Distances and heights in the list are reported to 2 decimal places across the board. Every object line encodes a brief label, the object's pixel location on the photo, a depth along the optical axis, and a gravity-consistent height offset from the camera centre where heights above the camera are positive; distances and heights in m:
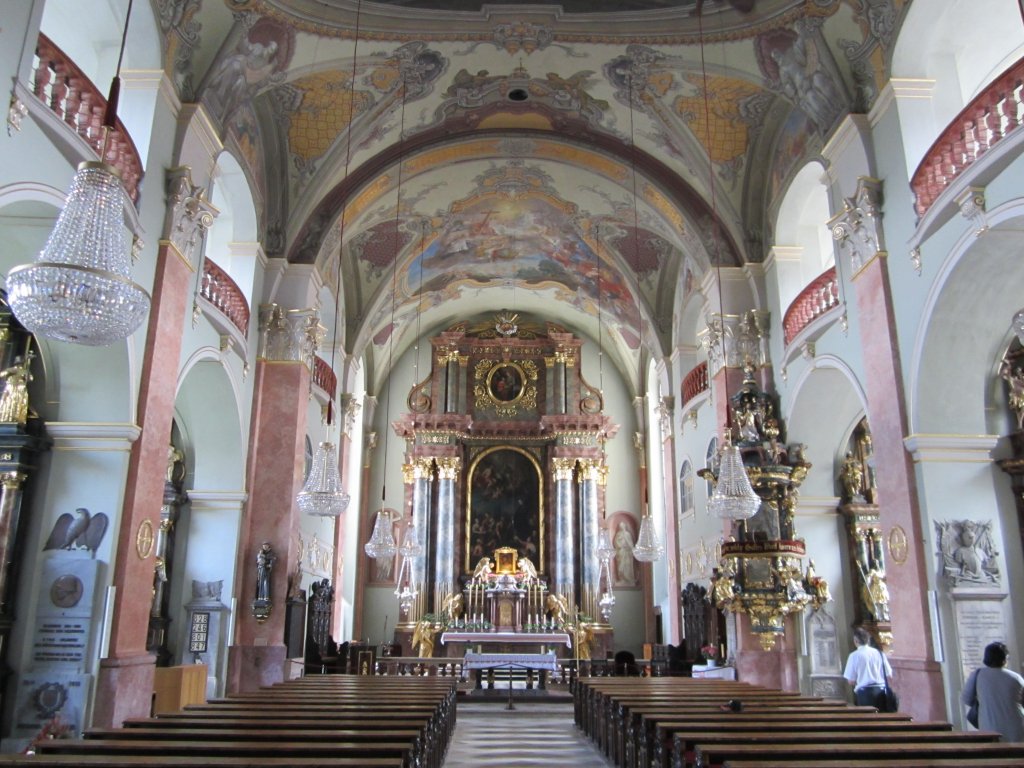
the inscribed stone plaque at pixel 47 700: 7.49 -0.58
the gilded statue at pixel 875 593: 11.91 +0.56
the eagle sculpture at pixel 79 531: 8.05 +0.92
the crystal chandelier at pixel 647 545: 13.41 +1.34
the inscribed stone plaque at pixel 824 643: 11.56 -0.12
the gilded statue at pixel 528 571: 20.06 +1.41
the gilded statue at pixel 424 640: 19.17 -0.16
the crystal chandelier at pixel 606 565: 18.16 +1.57
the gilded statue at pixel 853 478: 12.42 +2.20
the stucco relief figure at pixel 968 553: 7.95 +0.74
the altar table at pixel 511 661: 13.62 -0.43
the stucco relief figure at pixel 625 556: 20.89 +1.84
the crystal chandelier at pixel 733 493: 8.73 +1.39
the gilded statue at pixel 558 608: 19.69 +0.56
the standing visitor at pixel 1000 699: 5.61 -0.41
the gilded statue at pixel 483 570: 20.05 +1.43
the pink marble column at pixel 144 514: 7.80 +1.11
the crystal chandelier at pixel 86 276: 4.57 +1.85
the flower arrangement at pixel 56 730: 7.21 -0.81
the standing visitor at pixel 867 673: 8.06 -0.36
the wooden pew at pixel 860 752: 4.01 -0.54
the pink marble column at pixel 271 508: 11.55 +1.70
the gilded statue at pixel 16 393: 8.38 +2.28
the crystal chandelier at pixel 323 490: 8.90 +1.44
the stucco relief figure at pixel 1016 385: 8.63 +2.42
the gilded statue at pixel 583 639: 19.20 -0.13
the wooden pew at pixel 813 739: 4.51 -0.54
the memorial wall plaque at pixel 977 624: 7.82 +0.09
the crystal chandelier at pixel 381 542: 11.96 +1.22
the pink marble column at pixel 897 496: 7.95 +1.33
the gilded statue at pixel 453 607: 19.56 +0.57
